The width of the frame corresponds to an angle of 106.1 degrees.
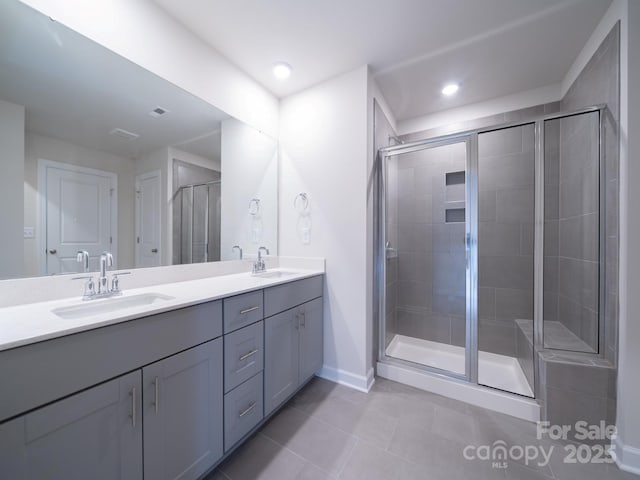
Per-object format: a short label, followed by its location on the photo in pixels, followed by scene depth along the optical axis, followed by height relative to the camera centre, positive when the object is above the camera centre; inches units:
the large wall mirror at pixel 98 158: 41.5 +18.2
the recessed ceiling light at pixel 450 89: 84.9 +54.6
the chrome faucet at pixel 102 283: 46.7 -8.7
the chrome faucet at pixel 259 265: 80.8 -8.7
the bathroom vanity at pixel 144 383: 26.8 -21.0
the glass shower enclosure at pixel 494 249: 65.4 -3.2
